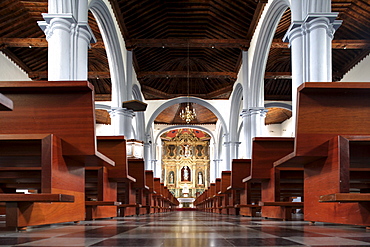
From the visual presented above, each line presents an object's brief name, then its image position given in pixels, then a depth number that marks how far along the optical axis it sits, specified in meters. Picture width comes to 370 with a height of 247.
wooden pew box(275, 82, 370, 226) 2.74
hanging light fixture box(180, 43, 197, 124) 16.80
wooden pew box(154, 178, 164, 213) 11.58
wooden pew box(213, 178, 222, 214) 10.58
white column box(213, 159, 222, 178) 25.14
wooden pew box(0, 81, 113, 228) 2.75
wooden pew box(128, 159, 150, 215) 7.11
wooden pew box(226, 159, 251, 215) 6.73
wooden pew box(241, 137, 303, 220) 4.71
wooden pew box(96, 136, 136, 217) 5.09
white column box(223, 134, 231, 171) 18.09
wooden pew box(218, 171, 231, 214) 9.04
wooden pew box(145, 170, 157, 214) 9.50
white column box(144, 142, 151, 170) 19.25
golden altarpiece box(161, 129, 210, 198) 30.31
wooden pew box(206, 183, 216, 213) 12.73
